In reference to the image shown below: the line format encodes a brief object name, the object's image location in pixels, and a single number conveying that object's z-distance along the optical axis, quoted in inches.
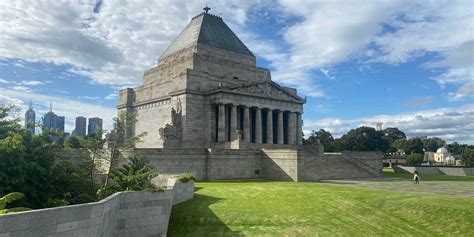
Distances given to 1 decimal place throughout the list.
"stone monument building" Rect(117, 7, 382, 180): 1576.0
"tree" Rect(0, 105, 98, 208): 614.2
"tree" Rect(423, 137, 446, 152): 6752.0
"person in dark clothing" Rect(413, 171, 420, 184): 1357.0
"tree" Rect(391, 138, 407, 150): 5100.4
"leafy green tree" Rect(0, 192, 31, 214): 446.9
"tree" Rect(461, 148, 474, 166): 3139.8
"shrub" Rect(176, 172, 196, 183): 899.2
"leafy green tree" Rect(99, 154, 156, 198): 727.1
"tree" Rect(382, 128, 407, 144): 6166.3
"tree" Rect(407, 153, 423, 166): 3181.6
